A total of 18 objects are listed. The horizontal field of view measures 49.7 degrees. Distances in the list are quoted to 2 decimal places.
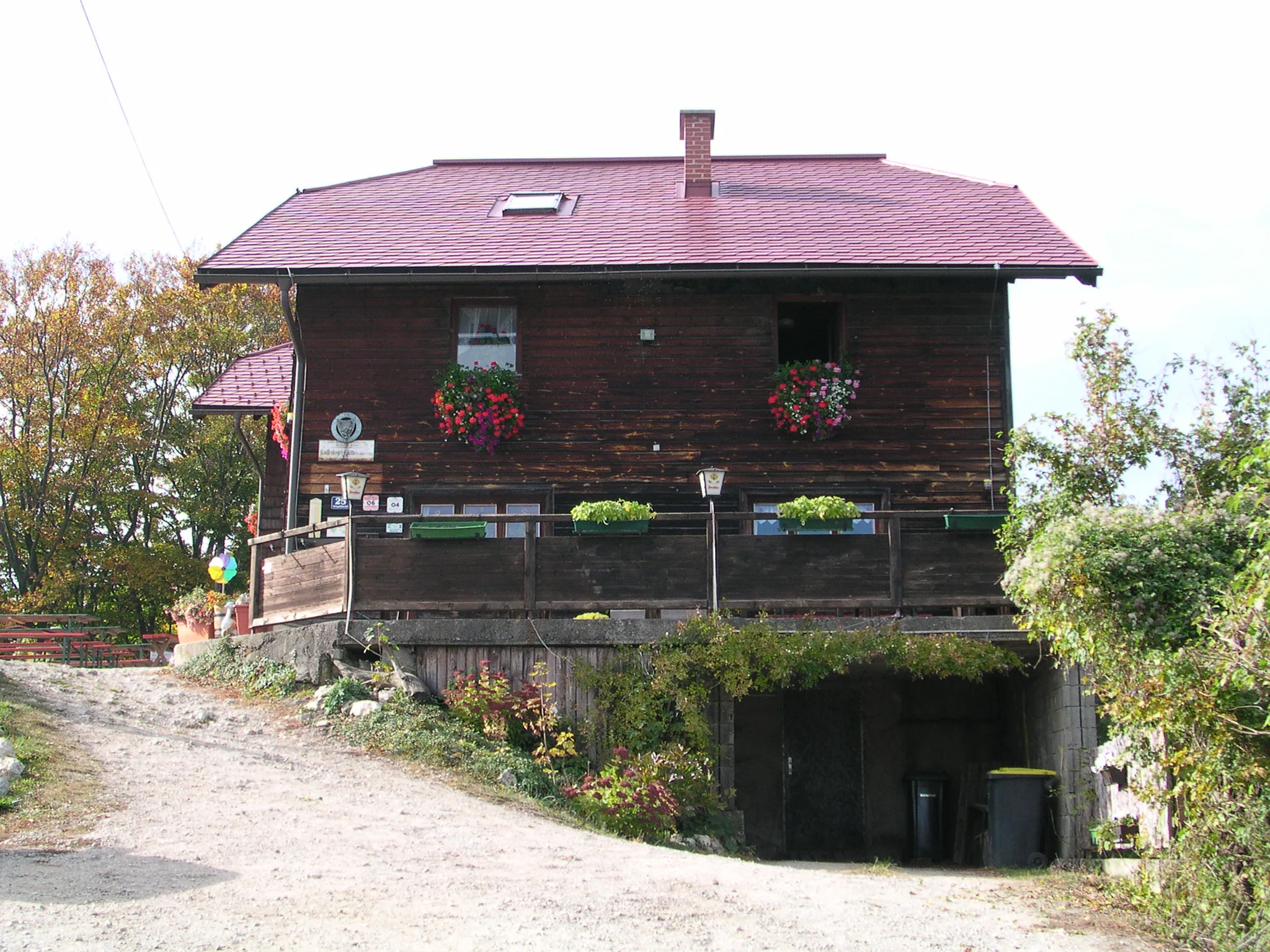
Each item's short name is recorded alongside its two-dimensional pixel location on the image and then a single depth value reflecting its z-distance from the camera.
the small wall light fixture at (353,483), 14.35
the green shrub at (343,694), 12.55
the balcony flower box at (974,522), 12.84
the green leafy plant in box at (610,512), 12.86
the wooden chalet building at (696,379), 14.47
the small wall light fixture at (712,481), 13.16
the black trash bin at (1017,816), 11.96
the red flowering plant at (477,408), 15.55
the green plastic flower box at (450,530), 12.98
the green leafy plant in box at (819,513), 12.96
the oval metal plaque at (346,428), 15.85
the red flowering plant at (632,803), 10.94
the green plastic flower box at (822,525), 13.05
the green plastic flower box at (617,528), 12.93
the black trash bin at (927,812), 13.59
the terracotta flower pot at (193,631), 17.08
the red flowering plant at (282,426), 16.94
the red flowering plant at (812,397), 15.49
